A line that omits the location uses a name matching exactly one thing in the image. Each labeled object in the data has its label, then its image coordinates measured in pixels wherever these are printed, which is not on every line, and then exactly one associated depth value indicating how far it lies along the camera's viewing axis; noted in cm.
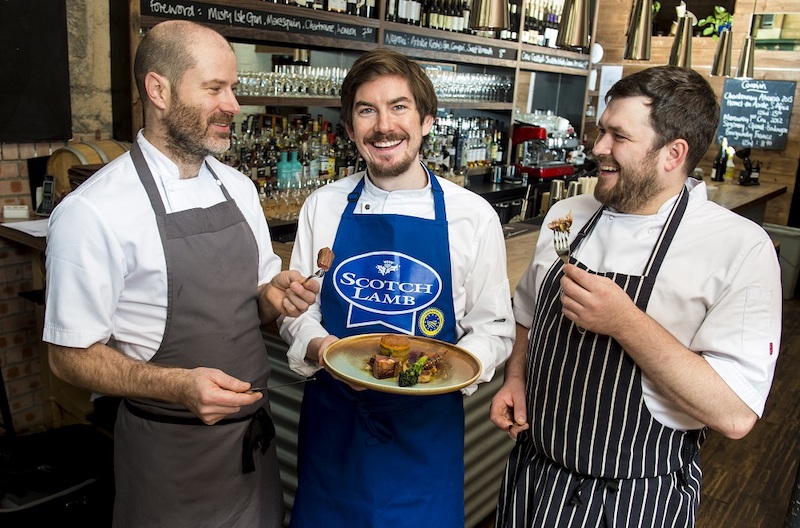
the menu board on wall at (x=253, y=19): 369
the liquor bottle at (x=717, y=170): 740
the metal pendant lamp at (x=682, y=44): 558
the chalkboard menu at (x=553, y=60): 703
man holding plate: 193
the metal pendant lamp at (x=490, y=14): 367
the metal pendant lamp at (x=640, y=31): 455
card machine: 348
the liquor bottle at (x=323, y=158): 517
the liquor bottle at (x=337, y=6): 475
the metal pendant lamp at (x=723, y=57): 607
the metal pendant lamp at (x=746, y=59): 637
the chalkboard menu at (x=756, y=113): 809
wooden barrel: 338
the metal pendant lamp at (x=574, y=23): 440
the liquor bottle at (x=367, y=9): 505
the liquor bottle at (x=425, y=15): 573
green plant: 840
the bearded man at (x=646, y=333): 149
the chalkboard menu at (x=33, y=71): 331
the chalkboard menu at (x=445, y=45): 532
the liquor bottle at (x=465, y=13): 612
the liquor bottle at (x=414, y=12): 550
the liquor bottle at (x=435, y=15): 574
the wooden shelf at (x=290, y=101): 416
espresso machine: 706
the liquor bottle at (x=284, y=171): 480
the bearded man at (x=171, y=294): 162
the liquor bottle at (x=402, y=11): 539
